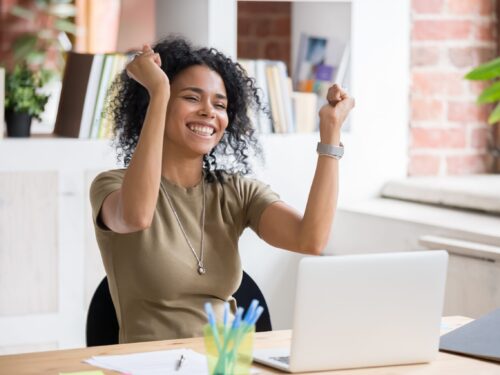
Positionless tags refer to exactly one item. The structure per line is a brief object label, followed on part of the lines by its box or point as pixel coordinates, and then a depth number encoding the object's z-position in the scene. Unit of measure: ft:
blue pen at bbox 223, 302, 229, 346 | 8.42
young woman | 10.55
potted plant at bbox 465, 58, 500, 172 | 13.20
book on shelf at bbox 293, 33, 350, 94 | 15.46
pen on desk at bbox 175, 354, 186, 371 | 9.38
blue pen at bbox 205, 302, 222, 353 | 8.41
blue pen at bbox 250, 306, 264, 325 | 8.51
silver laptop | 9.14
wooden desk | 9.41
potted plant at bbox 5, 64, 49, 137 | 13.74
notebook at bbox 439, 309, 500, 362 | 9.90
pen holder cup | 8.42
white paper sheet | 9.32
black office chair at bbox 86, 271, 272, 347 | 11.09
